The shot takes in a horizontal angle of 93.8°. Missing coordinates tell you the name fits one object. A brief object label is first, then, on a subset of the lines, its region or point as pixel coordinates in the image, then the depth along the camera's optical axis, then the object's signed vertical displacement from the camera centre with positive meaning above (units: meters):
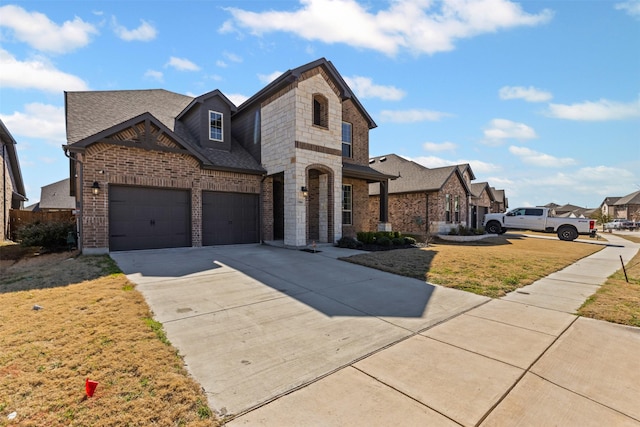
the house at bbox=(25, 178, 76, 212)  29.22 +1.67
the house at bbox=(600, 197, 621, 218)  67.31 +0.97
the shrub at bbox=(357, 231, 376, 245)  12.62 -1.12
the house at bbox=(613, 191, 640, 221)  56.91 +0.53
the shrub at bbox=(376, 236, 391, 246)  12.57 -1.25
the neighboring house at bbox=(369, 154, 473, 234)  20.28 +0.94
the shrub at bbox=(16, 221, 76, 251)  10.91 -0.77
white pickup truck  19.28 -0.87
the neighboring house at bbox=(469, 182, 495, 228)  27.70 +0.90
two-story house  9.91 +1.82
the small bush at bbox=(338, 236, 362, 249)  12.12 -1.29
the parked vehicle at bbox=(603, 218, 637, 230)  42.94 -2.36
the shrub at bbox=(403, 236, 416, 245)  13.59 -1.36
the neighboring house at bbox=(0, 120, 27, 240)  15.69 +2.28
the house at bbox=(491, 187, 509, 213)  38.89 +1.13
